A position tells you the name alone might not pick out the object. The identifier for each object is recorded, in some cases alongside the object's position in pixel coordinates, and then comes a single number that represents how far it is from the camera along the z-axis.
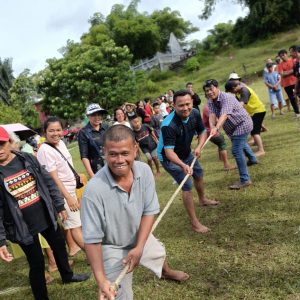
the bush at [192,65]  41.39
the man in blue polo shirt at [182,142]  4.38
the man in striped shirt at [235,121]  5.65
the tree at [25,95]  44.00
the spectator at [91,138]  4.80
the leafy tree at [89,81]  30.42
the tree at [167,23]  60.56
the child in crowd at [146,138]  8.32
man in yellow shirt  6.90
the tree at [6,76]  51.88
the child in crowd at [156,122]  9.62
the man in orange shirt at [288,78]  9.65
